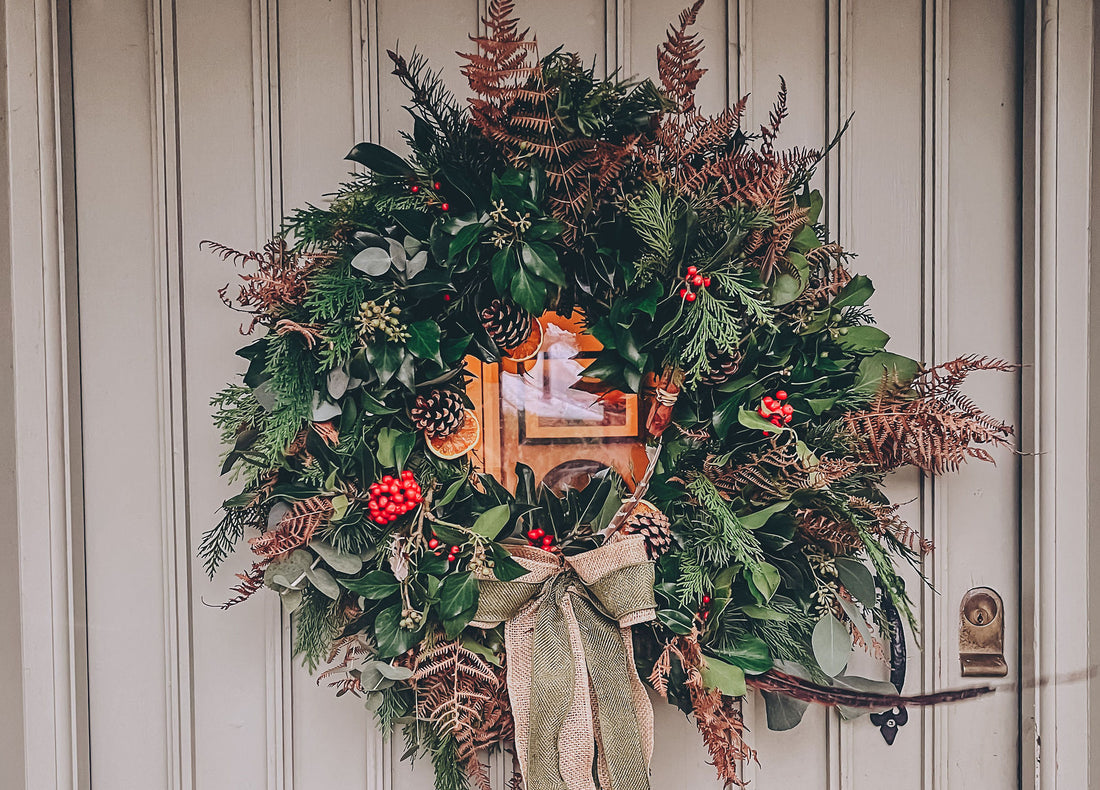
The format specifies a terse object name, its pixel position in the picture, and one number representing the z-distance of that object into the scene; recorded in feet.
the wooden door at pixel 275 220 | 3.34
